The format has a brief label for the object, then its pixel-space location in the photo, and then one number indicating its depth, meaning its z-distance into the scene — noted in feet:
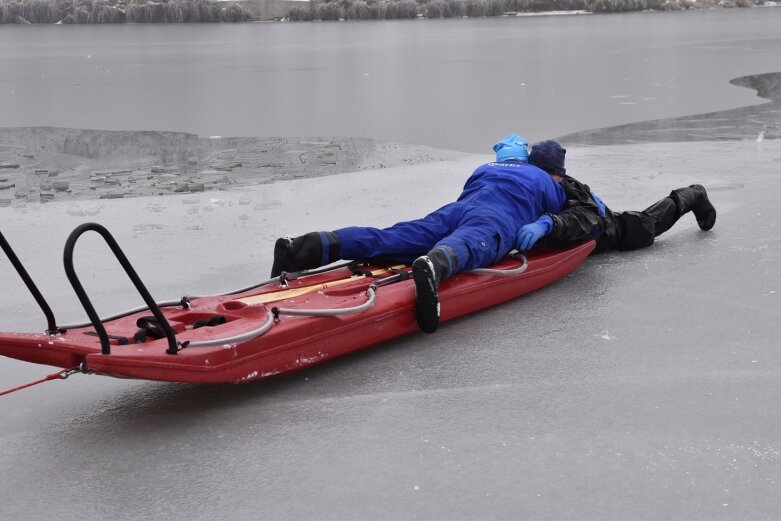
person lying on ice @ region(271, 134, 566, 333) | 13.07
